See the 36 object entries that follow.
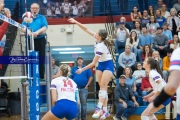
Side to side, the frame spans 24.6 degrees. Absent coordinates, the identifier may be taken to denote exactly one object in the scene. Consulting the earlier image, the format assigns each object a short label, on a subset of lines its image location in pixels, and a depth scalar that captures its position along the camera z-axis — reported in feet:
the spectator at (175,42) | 51.59
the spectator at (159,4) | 63.36
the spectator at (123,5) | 65.34
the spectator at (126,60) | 49.75
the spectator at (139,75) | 48.01
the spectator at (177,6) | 62.14
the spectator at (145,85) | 46.58
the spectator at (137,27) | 55.57
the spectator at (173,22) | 58.80
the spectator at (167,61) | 48.91
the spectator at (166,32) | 56.39
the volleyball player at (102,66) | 31.78
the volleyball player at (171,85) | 13.55
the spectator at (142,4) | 66.18
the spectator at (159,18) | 59.67
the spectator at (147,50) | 50.21
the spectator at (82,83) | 43.98
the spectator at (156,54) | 47.02
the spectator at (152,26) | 57.21
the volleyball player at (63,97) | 28.73
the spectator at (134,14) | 59.88
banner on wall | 59.82
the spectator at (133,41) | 52.03
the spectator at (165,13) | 61.05
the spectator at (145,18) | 58.49
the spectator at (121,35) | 54.29
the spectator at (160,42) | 53.02
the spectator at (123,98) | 44.83
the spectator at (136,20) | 57.42
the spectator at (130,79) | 46.19
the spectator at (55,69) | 49.29
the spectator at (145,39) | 53.42
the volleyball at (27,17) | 32.50
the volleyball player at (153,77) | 28.76
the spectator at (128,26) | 58.67
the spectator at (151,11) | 59.57
